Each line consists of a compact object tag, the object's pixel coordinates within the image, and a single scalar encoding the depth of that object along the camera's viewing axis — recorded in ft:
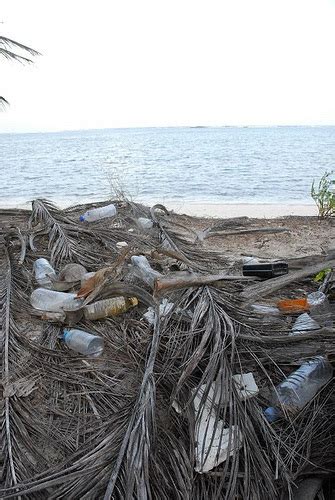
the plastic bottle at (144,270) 10.59
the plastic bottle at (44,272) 11.14
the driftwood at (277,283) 9.85
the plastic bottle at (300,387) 6.88
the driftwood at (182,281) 8.79
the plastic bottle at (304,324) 7.94
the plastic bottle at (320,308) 8.43
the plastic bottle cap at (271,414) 6.83
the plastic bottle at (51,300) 9.86
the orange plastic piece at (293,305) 9.20
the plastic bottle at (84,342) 8.36
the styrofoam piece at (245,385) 6.83
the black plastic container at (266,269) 11.21
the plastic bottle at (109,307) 9.23
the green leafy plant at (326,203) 23.36
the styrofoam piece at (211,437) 6.05
